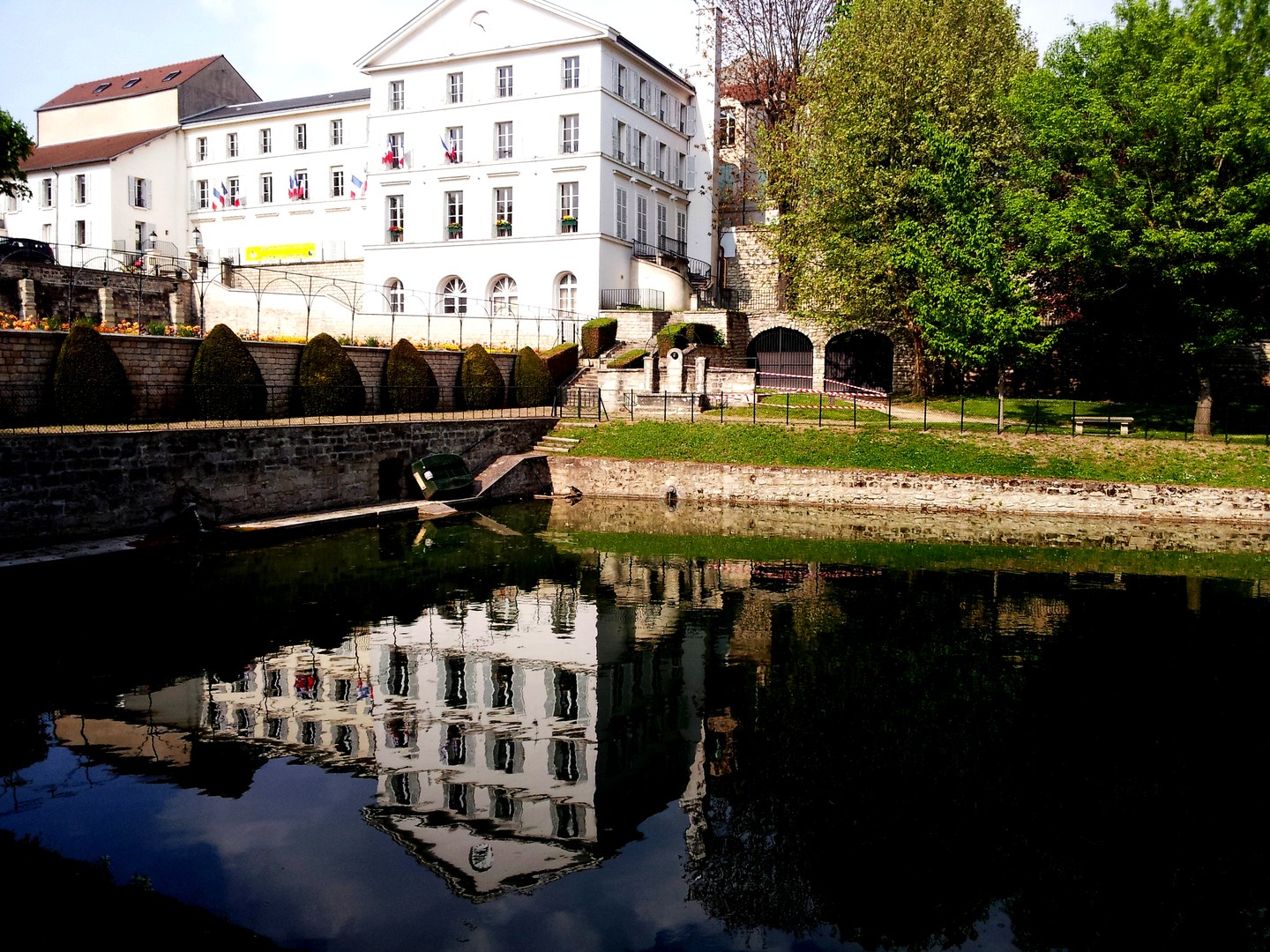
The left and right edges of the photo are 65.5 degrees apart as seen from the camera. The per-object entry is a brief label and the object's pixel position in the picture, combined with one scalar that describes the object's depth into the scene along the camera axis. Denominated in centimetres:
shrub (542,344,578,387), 3522
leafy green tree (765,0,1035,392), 3234
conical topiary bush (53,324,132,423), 2223
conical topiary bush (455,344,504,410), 3306
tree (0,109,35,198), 3177
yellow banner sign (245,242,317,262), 4869
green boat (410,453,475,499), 2648
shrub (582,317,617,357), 3756
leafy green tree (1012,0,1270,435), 2514
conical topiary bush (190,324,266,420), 2548
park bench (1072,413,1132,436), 2730
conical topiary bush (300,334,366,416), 2831
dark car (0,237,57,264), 3428
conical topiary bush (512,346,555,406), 3431
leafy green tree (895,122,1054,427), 2736
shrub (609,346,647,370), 3467
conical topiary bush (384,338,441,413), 3075
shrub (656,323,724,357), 3634
